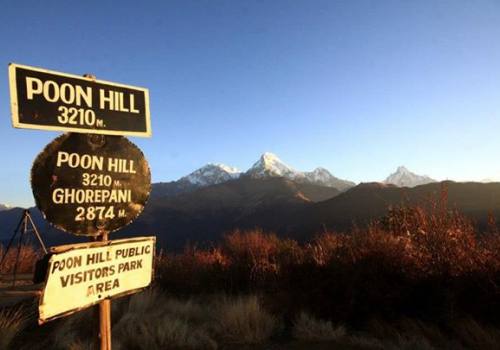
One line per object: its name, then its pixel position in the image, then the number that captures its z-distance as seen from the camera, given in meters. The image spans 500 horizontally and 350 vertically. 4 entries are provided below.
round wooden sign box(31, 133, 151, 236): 2.82
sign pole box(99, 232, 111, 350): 3.16
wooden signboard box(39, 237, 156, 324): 2.71
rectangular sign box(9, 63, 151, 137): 2.78
